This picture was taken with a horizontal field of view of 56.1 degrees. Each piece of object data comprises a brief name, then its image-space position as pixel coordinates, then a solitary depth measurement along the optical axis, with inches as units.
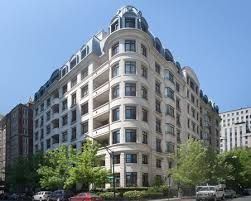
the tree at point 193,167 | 1376.4
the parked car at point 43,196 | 1331.8
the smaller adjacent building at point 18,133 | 2585.8
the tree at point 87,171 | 1210.0
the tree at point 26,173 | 1739.6
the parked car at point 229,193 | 1354.7
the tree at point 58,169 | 1368.7
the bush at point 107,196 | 1196.7
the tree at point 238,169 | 1778.9
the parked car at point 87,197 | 946.2
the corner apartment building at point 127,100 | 1362.3
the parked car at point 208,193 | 1067.0
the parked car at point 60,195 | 1237.9
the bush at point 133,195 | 1190.3
